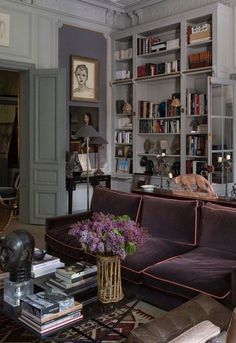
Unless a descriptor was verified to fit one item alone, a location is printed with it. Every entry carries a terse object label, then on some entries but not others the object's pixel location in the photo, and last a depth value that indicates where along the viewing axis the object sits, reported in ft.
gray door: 19.95
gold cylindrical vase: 7.87
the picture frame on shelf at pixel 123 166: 23.49
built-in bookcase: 18.57
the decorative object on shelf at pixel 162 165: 21.62
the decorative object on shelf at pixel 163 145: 22.01
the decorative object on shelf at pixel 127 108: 23.15
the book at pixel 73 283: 8.42
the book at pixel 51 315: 6.89
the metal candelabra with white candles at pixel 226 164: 18.27
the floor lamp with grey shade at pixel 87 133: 19.37
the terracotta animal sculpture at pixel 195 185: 12.87
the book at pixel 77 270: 8.51
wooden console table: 20.64
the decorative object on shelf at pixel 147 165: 22.49
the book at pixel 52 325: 6.86
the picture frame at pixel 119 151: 23.88
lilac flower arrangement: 7.54
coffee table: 6.96
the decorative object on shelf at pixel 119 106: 23.69
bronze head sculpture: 7.80
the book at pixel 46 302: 6.99
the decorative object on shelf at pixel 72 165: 20.85
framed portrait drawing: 22.09
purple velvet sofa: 9.02
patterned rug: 9.00
